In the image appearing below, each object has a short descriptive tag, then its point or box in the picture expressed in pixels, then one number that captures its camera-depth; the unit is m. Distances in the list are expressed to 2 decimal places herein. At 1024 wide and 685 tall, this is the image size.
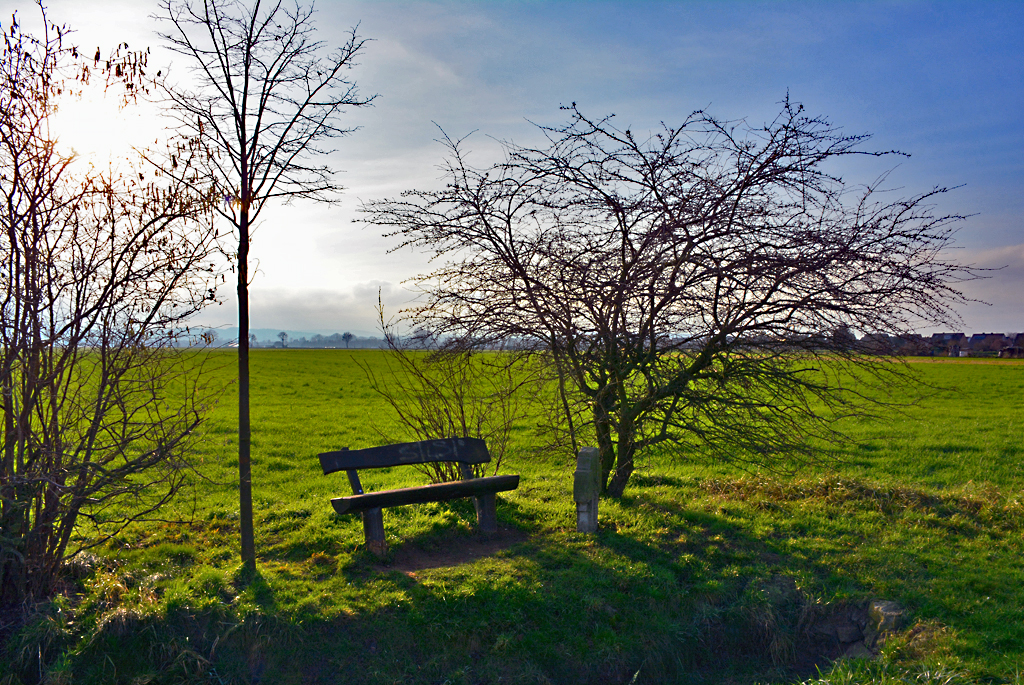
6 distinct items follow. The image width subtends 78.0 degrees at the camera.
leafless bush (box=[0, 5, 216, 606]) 4.66
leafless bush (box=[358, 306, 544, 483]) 7.30
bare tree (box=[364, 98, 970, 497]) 6.02
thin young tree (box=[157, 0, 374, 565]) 5.23
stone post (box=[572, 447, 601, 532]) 6.19
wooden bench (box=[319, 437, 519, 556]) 5.76
